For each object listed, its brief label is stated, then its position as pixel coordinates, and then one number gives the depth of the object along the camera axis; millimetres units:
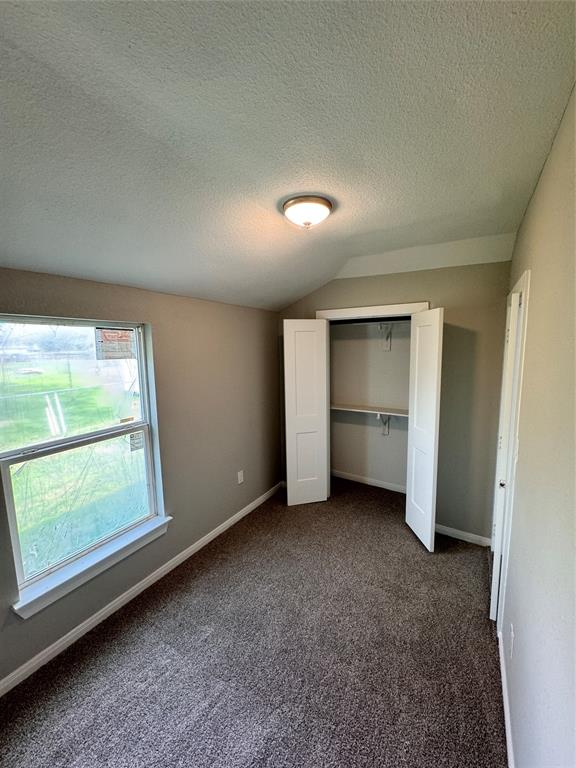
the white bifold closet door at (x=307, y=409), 3258
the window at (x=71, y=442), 1715
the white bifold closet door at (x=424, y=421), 2479
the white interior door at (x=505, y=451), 1863
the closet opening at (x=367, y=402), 2635
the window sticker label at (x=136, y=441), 2311
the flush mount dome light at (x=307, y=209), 1579
